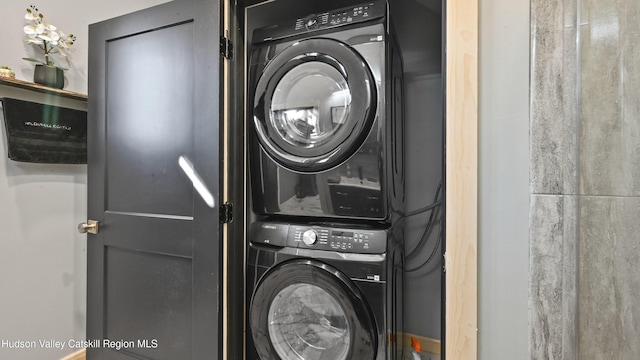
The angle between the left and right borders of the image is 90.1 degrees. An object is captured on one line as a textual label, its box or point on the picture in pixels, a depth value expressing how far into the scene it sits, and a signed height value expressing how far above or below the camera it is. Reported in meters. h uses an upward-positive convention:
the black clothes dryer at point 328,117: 1.28 +0.26
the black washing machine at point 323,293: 1.23 -0.46
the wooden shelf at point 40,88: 1.61 +0.49
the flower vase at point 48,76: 1.76 +0.58
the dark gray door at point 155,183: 1.46 -0.02
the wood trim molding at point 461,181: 0.98 +0.00
